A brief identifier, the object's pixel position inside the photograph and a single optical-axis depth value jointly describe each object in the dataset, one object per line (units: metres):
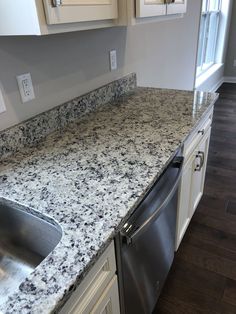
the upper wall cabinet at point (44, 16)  0.76
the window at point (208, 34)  4.08
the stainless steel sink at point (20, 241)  0.81
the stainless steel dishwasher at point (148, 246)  0.84
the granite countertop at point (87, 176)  0.60
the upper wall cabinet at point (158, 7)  1.17
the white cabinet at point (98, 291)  0.65
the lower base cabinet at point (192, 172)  1.39
